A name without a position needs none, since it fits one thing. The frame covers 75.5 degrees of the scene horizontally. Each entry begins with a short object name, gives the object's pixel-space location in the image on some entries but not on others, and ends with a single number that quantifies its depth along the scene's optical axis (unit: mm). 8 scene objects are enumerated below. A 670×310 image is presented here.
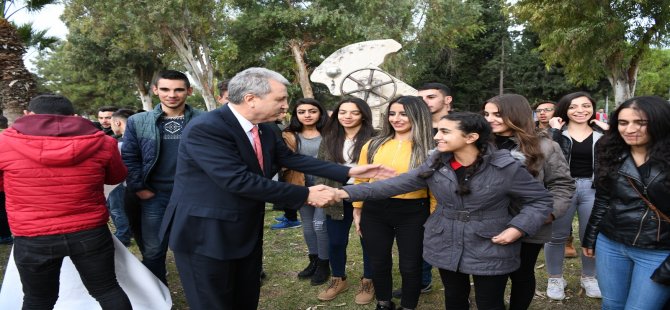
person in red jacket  2492
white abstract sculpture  6098
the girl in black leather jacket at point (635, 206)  2244
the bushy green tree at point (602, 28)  12281
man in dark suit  2318
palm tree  6758
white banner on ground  3408
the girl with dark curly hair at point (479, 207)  2477
